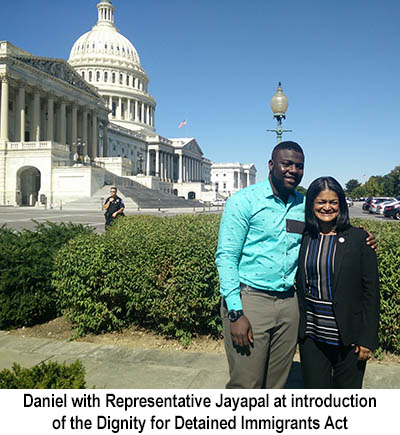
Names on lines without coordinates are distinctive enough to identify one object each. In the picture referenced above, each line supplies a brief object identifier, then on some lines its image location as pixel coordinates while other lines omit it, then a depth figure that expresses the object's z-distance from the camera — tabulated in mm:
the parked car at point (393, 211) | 30062
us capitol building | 46531
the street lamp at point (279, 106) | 10344
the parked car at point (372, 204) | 39425
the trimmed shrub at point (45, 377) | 2633
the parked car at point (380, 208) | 35688
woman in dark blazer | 2826
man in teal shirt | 2846
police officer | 11461
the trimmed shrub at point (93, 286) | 5523
